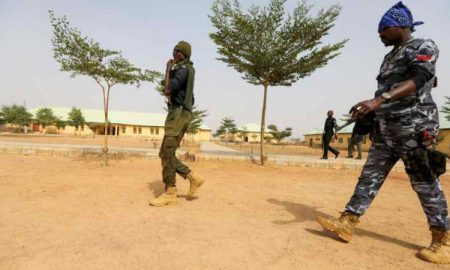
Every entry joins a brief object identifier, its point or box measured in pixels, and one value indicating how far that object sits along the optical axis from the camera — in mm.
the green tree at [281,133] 56938
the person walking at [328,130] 11438
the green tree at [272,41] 9688
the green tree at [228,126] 64812
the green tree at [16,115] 42469
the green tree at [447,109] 20228
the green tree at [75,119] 50594
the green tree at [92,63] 7836
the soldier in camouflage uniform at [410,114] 2438
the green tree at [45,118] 49125
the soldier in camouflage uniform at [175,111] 3934
